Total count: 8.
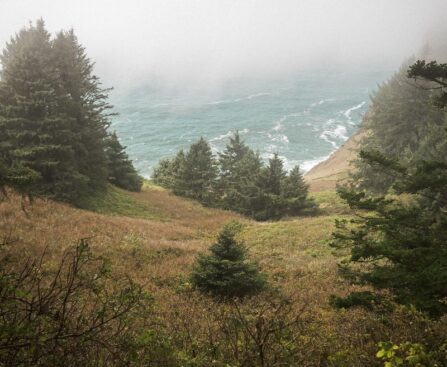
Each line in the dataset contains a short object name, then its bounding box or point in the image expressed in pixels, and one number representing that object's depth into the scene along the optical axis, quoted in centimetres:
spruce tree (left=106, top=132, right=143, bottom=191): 3538
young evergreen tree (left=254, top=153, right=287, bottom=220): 3177
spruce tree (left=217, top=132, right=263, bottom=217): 3288
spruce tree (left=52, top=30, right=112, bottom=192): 2566
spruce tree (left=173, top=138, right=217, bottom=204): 3756
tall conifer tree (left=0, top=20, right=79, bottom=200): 2219
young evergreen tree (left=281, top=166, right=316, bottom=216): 3110
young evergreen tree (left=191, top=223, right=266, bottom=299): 1105
